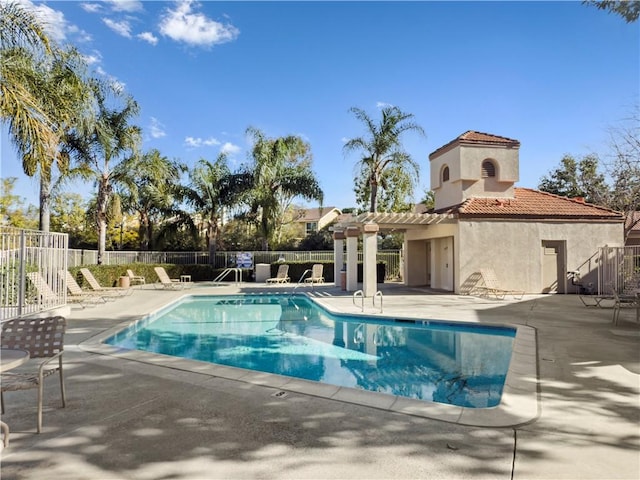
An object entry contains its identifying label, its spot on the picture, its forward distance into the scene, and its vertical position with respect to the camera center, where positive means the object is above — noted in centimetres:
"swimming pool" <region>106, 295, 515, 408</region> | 674 -201
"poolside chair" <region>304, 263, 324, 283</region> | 2305 -74
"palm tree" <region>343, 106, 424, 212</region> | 2086 +607
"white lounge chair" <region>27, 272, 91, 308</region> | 1059 -78
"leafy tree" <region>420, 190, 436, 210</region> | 4087 +634
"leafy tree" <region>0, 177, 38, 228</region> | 3127 +433
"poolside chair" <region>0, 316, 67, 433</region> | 444 -86
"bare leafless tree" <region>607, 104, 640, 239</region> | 1949 +523
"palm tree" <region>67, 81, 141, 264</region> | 1938 +563
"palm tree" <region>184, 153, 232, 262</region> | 2594 +444
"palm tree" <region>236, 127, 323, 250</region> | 2564 +509
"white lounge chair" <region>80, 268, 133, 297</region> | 1566 -101
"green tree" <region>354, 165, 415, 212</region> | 2177 +486
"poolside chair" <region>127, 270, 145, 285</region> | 2170 -102
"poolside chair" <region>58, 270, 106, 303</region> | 1369 -113
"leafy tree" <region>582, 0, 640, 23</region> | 928 +590
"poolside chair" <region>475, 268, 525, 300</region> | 1675 -110
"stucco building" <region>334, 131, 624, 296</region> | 1750 +152
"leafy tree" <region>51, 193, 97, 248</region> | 3425 +332
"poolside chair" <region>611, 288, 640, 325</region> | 995 -99
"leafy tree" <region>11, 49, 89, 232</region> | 859 +449
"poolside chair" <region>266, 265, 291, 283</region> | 2395 -97
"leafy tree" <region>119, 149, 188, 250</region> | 2222 +433
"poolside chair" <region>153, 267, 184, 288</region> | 2087 -110
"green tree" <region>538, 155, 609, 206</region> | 3141 +688
